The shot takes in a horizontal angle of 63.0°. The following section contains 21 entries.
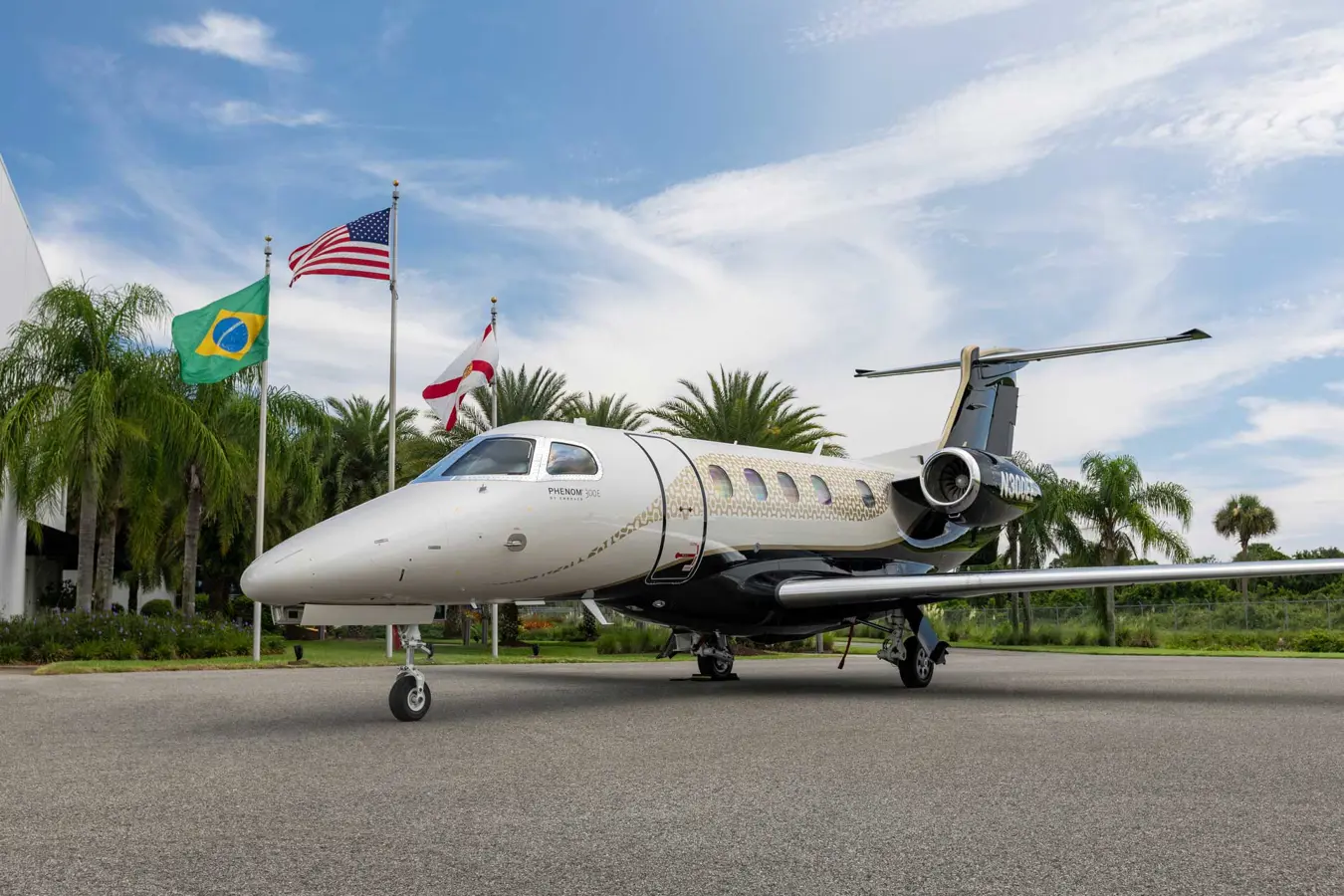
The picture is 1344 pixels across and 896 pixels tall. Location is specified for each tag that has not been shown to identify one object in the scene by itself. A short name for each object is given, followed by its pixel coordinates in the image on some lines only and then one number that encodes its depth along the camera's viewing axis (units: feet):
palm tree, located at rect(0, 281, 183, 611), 71.05
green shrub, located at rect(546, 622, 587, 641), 124.77
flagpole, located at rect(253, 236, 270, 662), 66.39
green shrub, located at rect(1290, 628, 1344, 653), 105.81
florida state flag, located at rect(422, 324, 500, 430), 70.38
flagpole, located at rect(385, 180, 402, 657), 68.39
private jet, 31.71
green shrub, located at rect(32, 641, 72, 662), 66.44
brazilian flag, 66.28
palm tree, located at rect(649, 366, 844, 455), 112.27
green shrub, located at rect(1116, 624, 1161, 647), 123.75
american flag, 66.03
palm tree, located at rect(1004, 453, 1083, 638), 132.46
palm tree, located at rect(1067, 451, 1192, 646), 129.18
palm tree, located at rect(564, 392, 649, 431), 115.14
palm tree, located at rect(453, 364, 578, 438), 115.85
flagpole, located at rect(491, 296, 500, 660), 75.82
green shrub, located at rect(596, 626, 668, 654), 91.50
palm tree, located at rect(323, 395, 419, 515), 128.16
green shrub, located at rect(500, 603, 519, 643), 114.83
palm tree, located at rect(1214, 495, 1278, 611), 246.06
